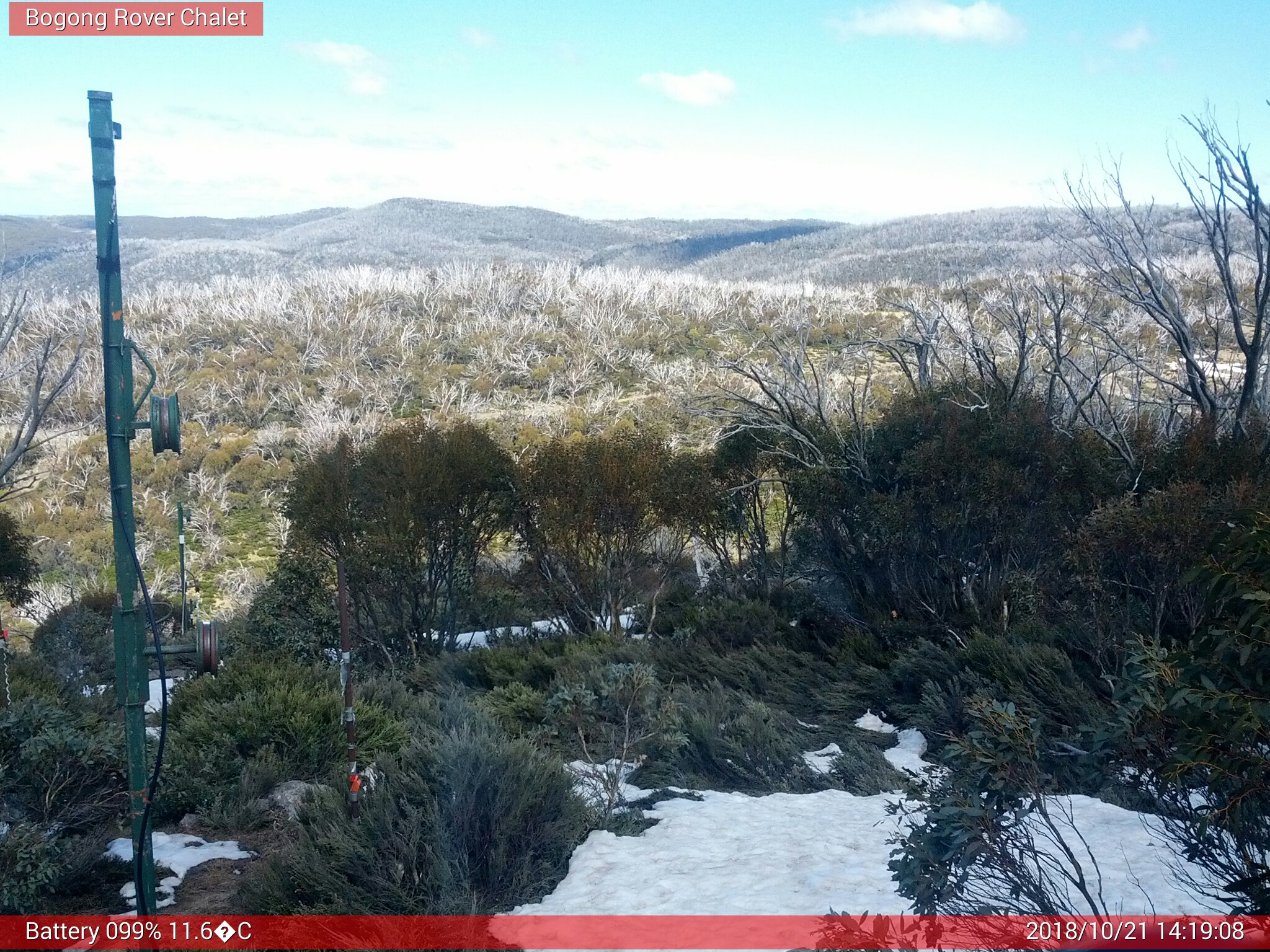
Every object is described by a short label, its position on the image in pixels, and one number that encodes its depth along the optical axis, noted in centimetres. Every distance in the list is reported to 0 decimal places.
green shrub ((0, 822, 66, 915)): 455
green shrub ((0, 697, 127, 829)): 554
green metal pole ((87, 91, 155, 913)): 367
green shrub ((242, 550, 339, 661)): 1277
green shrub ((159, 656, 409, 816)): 639
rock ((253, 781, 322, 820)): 621
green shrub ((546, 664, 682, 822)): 662
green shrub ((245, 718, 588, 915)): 449
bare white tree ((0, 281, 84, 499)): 2845
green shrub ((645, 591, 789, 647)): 1170
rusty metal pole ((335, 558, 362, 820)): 507
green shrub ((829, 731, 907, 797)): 657
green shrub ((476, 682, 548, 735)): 804
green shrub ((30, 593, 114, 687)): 1176
